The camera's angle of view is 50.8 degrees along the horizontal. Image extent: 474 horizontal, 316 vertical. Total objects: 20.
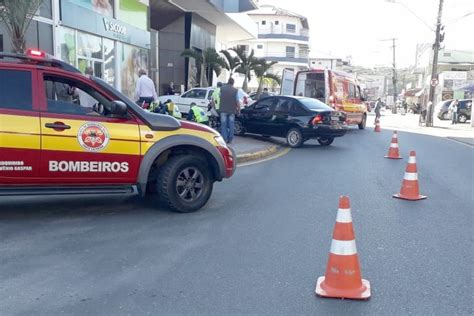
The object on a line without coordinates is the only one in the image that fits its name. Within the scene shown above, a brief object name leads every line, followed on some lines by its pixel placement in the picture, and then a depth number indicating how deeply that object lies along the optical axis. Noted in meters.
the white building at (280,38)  73.75
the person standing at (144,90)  14.37
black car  14.52
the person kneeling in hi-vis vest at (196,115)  13.16
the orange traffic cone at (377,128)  23.27
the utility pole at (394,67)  67.75
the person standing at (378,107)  30.64
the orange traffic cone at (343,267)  3.98
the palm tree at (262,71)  34.00
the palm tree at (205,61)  30.65
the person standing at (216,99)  14.51
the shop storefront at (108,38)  15.95
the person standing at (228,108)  13.48
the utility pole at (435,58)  28.50
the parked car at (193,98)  20.80
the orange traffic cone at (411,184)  7.79
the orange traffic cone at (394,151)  12.98
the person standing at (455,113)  32.40
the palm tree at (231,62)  33.38
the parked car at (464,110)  33.16
